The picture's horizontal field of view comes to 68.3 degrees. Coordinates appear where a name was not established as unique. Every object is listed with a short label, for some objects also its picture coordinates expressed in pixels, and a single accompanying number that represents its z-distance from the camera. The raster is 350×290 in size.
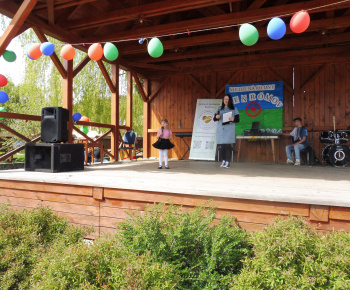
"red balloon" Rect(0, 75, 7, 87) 4.36
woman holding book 4.88
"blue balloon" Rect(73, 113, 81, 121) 6.61
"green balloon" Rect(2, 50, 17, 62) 4.23
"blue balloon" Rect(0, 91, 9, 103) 4.93
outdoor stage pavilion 2.54
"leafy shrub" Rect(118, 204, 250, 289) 1.89
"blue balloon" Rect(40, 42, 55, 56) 4.04
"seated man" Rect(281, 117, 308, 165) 6.30
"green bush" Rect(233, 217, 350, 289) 1.58
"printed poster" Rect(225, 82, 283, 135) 7.22
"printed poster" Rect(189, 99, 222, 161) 7.54
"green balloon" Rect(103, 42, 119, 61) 4.17
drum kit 5.98
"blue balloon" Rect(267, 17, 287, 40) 3.41
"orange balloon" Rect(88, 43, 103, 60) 4.20
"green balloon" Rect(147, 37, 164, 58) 4.02
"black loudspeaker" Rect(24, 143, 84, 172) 3.94
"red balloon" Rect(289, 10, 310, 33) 3.33
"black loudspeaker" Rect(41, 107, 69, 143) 4.14
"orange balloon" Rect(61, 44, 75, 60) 4.32
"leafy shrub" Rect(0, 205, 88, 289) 2.11
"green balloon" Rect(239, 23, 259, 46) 3.55
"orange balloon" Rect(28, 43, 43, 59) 4.12
